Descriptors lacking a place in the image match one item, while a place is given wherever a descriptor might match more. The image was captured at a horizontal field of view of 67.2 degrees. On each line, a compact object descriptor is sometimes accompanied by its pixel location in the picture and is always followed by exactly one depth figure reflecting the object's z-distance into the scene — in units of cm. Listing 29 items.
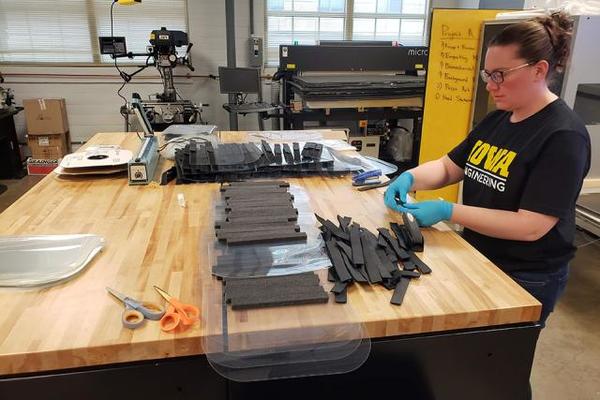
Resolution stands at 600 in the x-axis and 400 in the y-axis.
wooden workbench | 82
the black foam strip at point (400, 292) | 94
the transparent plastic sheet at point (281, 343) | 81
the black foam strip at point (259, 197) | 139
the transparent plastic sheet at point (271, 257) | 102
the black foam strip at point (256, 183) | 156
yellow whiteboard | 289
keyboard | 416
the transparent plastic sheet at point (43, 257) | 99
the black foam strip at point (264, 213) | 129
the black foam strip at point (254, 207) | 133
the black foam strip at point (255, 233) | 116
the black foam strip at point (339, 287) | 95
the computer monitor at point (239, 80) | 428
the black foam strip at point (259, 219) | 124
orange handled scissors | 86
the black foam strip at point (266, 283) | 94
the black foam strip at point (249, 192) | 144
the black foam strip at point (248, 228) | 119
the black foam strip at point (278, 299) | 90
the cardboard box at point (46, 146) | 459
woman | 114
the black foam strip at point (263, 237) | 114
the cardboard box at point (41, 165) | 449
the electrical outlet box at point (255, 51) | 486
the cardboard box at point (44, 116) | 452
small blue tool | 167
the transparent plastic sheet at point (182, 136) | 201
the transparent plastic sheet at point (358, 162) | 182
